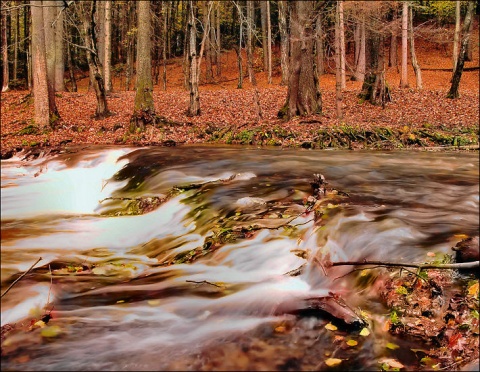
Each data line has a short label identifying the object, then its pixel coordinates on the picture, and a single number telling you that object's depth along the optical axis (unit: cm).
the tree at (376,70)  1722
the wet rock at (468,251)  384
